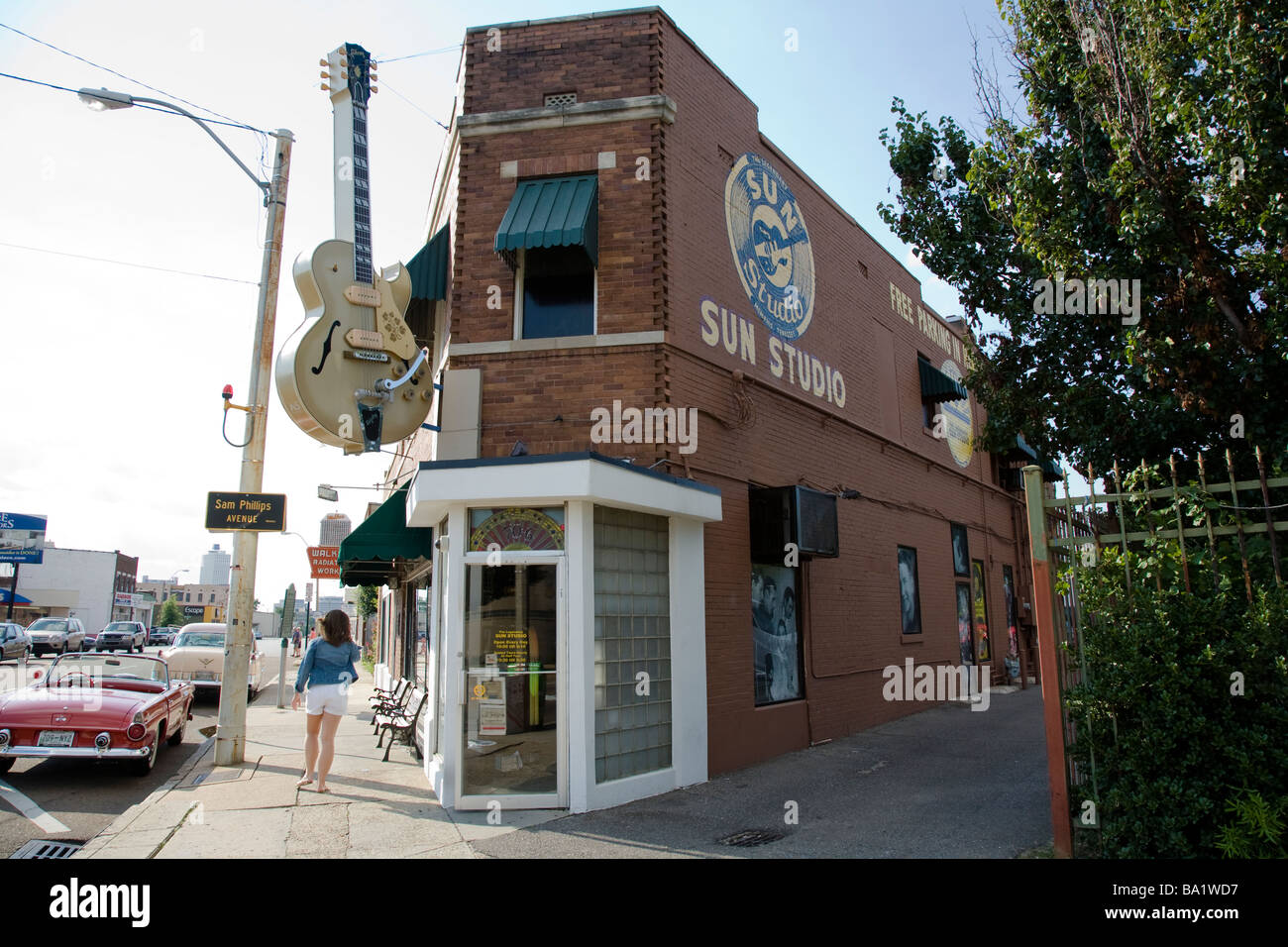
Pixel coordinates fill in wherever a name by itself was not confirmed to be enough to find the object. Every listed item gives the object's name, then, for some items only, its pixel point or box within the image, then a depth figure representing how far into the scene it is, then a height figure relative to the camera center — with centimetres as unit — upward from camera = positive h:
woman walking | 795 -61
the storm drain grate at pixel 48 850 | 604 -169
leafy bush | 465 -64
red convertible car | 834 -100
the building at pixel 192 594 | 12419 +432
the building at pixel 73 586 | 6856 +303
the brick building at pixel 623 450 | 765 +187
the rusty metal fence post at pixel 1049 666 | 540 -40
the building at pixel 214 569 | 15556 +1002
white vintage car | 1642 -84
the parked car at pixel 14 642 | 3075 -72
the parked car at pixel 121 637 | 3381 -67
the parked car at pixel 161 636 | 4419 -88
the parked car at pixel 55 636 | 3506 -59
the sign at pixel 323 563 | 1778 +120
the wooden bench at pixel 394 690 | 1184 -110
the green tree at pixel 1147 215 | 657 +357
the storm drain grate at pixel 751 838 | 634 -176
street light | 977 +193
